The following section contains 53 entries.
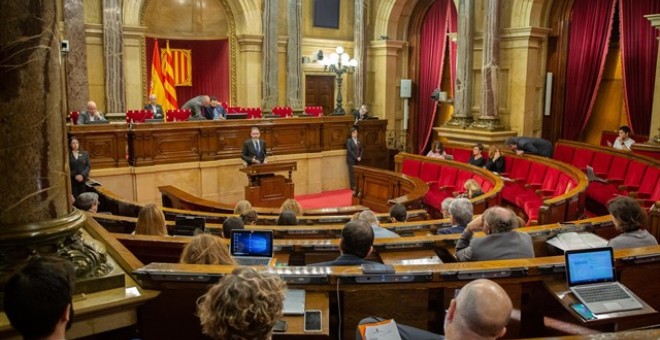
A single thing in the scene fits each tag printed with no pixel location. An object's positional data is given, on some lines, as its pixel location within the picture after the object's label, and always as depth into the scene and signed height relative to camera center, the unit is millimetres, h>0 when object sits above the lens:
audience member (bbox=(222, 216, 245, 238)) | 4258 -874
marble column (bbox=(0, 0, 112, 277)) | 2506 -172
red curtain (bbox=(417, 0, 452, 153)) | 13250 +828
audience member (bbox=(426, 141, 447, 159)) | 10023 -836
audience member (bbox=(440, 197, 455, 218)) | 5586 -977
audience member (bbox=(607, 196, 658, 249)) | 3770 -764
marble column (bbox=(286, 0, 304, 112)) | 12656 +651
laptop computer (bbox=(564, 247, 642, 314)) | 2918 -899
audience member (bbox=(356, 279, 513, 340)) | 2025 -699
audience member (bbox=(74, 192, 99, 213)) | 5530 -945
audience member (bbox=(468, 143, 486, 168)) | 9297 -874
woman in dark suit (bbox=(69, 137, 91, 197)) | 7766 -900
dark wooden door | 13766 +149
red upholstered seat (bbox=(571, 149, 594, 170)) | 9367 -879
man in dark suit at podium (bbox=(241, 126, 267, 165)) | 9516 -810
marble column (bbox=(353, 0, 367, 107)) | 13406 +1023
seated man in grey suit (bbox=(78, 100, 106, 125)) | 9047 -268
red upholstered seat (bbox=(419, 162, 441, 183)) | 9336 -1104
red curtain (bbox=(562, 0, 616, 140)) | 10625 +749
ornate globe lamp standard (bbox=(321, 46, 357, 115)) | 12133 +712
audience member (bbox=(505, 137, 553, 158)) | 9555 -718
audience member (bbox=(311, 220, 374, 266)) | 3254 -757
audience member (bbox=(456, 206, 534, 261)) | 3652 -845
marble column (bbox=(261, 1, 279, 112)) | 12359 +779
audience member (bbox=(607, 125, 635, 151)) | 9320 -593
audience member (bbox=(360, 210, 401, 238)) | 4547 -954
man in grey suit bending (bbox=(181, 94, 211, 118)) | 10312 -143
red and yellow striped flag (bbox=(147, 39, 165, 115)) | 12828 +425
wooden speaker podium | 9234 -1317
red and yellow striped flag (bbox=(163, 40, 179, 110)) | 13055 +266
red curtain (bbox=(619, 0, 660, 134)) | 10086 +702
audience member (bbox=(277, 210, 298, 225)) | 5070 -980
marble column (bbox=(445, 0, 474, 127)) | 11195 +629
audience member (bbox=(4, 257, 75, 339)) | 1786 -592
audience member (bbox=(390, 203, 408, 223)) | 5684 -1051
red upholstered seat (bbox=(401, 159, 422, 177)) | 9719 -1072
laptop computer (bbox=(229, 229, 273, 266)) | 3555 -856
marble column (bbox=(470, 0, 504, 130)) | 10664 +533
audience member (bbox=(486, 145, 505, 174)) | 9203 -926
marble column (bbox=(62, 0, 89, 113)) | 9922 +625
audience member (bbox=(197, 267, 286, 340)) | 1875 -644
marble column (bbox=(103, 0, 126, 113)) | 10461 +699
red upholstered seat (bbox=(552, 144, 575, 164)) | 9945 -855
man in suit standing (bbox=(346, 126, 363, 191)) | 11492 -985
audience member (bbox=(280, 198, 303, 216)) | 5594 -982
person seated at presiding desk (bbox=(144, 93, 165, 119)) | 10489 -168
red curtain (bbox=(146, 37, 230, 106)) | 13117 +645
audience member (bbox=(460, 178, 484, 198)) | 7402 -1082
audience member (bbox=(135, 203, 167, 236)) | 4469 -905
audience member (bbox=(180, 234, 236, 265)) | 3109 -777
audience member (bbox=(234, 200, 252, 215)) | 5301 -945
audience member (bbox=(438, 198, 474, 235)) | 4652 -858
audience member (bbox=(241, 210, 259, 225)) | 5199 -998
